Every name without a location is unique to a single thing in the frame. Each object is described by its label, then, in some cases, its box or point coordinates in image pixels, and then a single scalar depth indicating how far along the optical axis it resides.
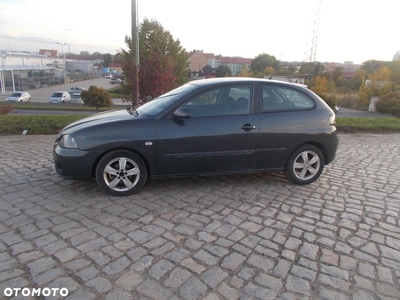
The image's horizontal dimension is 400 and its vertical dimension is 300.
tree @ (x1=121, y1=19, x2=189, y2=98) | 11.01
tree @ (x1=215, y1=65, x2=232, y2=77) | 74.66
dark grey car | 3.58
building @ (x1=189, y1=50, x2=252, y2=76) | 100.19
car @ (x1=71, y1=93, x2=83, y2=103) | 37.03
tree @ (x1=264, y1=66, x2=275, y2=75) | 61.28
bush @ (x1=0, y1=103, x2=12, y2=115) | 15.47
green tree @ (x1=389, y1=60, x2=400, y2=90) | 35.28
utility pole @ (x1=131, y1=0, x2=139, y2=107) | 8.13
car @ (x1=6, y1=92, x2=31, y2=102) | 35.62
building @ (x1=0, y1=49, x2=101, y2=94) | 54.00
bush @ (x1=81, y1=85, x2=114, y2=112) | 25.06
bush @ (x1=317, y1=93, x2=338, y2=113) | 23.92
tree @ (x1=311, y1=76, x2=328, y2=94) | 39.46
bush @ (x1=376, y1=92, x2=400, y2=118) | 16.22
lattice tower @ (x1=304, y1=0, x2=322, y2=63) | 54.16
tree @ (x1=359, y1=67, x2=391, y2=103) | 32.59
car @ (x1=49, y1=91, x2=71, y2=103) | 36.10
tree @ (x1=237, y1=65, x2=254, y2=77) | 48.59
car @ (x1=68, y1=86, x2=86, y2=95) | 45.01
